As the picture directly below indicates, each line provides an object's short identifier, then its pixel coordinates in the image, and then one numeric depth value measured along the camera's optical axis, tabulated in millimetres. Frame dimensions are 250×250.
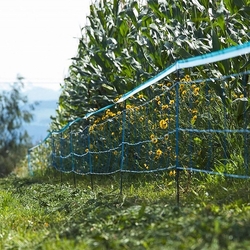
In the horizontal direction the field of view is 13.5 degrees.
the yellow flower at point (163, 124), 13078
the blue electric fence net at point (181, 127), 12126
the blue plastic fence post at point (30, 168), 34772
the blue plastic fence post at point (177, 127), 10389
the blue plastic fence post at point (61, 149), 22825
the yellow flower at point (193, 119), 12578
